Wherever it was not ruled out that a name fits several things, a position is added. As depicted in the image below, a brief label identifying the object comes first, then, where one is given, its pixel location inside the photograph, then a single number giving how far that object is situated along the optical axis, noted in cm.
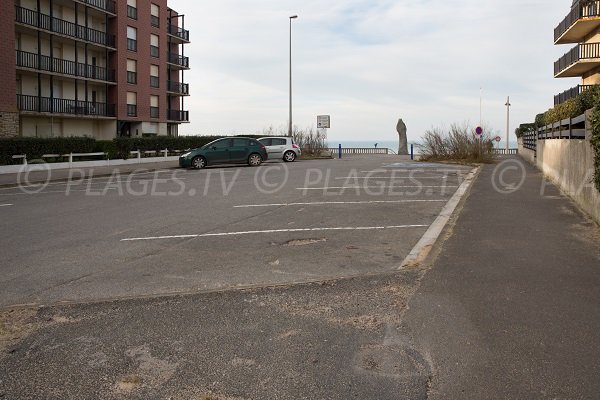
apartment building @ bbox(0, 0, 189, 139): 3516
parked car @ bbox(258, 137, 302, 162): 3475
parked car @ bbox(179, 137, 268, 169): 2761
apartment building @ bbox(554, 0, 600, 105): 3481
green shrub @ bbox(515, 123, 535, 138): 4331
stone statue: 5434
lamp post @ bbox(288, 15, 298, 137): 4139
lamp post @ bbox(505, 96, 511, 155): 5830
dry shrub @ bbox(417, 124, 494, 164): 3166
